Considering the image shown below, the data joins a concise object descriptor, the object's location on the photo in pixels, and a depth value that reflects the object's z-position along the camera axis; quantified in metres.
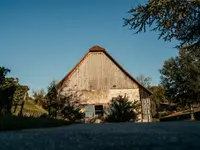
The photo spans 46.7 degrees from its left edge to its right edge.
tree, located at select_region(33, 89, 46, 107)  19.14
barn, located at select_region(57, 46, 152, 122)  22.59
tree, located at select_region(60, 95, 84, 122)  19.53
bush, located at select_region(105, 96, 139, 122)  20.05
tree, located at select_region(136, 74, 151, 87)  56.66
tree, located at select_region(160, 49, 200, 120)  31.38
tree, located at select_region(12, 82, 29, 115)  17.08
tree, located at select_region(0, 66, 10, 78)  12.62
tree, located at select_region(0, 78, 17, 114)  11.09
